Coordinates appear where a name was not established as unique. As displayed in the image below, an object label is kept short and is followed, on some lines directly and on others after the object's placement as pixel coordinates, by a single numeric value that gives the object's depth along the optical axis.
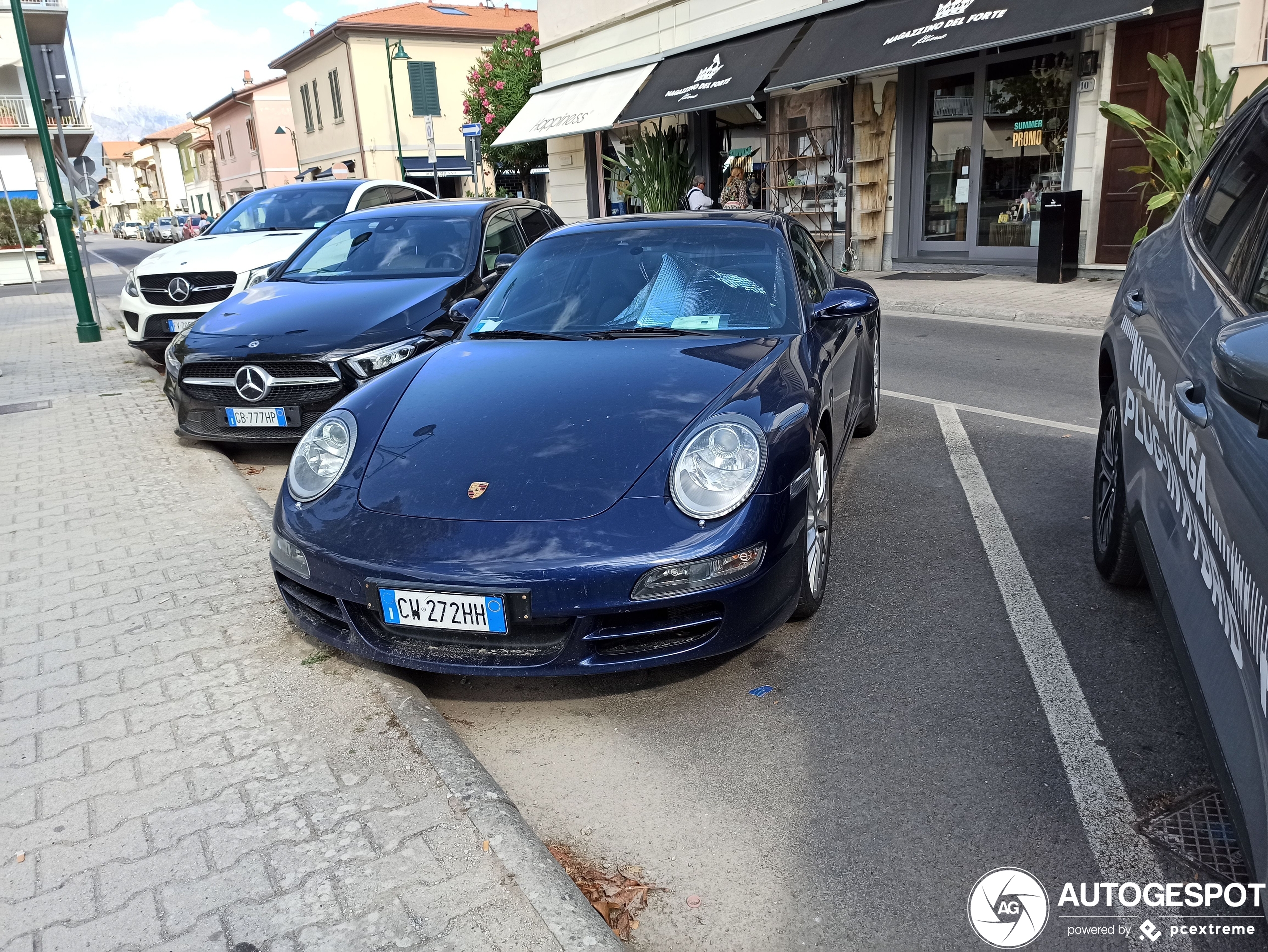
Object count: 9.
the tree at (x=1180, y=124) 10.53
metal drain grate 2.25
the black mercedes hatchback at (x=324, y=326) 5.78
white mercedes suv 8.70
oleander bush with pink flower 35.31
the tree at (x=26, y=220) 31.14
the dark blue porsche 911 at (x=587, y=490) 2.82
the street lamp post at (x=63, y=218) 10.83
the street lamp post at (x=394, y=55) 30.97
